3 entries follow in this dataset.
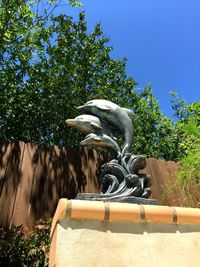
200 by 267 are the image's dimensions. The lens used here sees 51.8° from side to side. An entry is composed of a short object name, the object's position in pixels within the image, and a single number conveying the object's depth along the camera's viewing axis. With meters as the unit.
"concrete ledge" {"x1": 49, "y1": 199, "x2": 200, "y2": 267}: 1.04
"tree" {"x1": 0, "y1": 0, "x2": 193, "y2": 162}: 4.99
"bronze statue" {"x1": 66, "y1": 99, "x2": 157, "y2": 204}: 1.41
